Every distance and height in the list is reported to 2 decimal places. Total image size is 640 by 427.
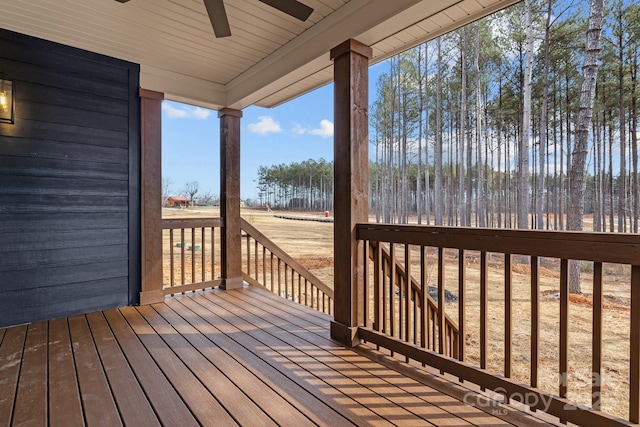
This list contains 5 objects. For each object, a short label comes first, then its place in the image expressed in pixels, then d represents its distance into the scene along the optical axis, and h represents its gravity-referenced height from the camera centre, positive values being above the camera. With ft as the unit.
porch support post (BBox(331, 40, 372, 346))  8.05 +1.02
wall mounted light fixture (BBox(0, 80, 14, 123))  8.86 +3.14
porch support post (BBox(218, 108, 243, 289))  13.55 +0.84
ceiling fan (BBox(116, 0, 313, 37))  5.77 +3.79
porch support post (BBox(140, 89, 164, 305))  11.41 +0.57
